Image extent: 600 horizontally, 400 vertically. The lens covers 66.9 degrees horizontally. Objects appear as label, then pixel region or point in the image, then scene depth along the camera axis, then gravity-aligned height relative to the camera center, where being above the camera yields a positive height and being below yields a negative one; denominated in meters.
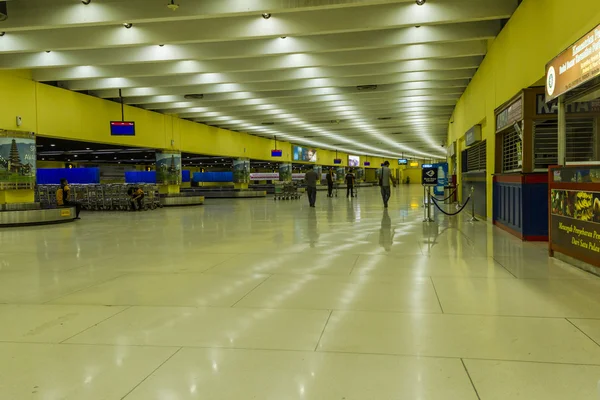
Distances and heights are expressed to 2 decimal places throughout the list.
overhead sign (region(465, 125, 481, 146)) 14.98 +1.45
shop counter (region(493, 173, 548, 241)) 8.51 -0.55
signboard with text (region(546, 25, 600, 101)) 5.31 +1.43
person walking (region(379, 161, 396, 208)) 19.06 -0.05
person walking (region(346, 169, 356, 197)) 29.32 +0.03
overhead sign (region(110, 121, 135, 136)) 19.11 +2.42
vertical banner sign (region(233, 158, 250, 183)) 33.41 +0.94
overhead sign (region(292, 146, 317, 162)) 42.60 +2.71
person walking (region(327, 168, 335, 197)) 30.45 -0.21
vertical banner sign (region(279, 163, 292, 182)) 41.19 +0.88
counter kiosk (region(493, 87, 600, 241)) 7.93 +0.46
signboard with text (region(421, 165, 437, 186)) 13.34 +0.11
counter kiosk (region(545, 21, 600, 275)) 5.59 +0.05
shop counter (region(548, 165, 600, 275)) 5.66 -0.51
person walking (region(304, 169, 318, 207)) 20.42 -0.17
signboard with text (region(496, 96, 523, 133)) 9.14 +1.39
